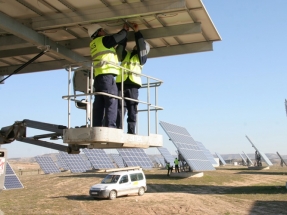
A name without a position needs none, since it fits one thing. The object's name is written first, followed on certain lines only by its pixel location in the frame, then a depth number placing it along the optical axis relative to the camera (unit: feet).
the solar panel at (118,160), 206.08
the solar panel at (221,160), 295.83
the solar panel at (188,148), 120.67
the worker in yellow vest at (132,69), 24.29
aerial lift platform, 19.31
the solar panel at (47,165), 192.54
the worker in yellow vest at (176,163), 131.85
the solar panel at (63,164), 205.51
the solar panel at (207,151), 192.80
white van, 79.02
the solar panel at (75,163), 189.17
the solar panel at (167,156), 182.80
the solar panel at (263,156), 189.76
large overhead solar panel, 23.15
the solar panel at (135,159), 172.35
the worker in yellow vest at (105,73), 21.30
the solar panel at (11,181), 98.47
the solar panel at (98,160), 180.55
